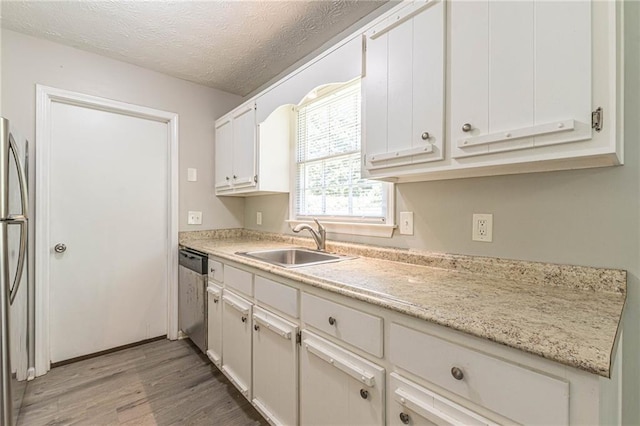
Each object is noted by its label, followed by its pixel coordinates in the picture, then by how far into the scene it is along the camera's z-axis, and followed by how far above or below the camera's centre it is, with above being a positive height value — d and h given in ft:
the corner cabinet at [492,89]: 2.68 +1.43
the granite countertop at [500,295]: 2.18 -0.93
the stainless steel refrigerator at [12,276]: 4.28 -1.05
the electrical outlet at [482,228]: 4.27 -0.22
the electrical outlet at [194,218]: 9.33 -0.18
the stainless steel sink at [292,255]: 6.39 -1.00
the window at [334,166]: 6.31 +1.18
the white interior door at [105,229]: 7.45 -0.47
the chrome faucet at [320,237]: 6.72 -0.56
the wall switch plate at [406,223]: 5.28 -0.18
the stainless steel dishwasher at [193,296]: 7.41 -2.31
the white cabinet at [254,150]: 7.75 +1.75
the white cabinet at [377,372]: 2.17 -1.63
